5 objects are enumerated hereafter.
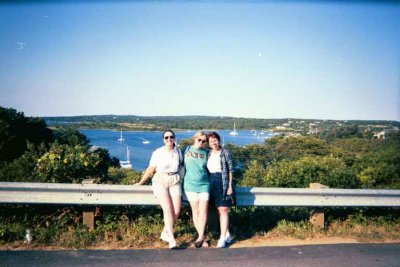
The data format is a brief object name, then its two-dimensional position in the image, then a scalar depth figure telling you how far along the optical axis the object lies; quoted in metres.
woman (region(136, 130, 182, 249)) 4.56
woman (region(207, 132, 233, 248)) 4.70
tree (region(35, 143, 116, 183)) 5.54
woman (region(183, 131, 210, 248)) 4.59
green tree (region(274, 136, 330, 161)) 60.66
